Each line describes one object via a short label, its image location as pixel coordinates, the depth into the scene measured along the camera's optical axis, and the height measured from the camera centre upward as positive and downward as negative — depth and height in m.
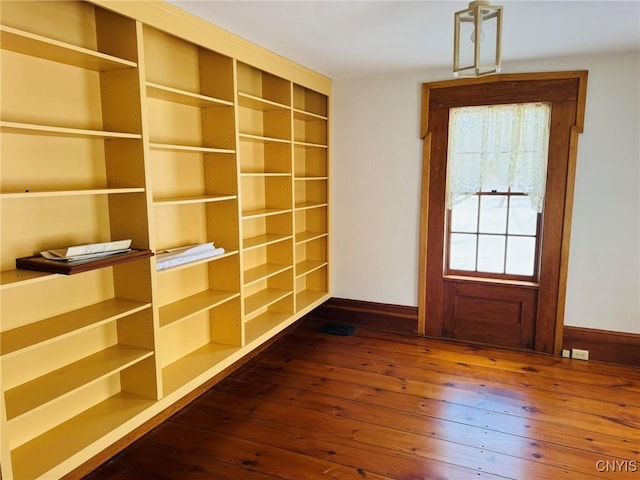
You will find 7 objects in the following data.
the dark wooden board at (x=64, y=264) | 1.82 -0.36
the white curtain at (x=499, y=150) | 3.60 +0.27
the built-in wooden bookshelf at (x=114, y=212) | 1.90 -0.17
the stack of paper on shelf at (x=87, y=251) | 1.90 -0.32
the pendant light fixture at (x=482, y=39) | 2.10 +0.71
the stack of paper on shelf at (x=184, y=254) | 2.45 -0.44
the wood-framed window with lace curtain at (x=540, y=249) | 3.51 -0.52
